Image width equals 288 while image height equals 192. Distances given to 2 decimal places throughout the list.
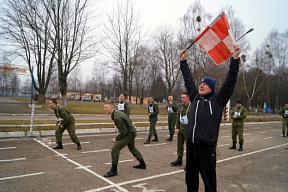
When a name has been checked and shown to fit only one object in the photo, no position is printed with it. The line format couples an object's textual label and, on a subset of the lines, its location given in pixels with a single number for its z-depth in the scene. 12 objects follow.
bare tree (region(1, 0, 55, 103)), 19.69
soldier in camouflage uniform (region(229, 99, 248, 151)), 9.02
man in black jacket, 2.71
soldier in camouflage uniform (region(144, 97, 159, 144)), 9.64
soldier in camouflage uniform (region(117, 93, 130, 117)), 9.62
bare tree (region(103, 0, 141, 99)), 28.16
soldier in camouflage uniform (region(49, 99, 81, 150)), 7.24
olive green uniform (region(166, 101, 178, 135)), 10.13
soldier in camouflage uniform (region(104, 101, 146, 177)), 4.85
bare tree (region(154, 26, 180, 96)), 34.03
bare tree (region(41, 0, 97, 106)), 20.05
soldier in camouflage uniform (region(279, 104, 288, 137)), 13.54
